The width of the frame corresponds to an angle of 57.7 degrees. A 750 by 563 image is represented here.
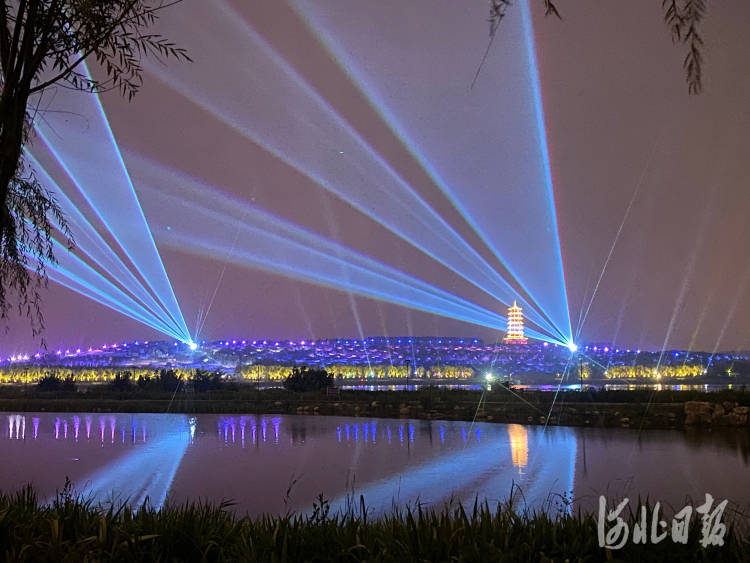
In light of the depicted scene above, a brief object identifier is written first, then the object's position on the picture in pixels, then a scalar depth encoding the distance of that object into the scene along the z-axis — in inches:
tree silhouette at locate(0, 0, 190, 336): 183.0
